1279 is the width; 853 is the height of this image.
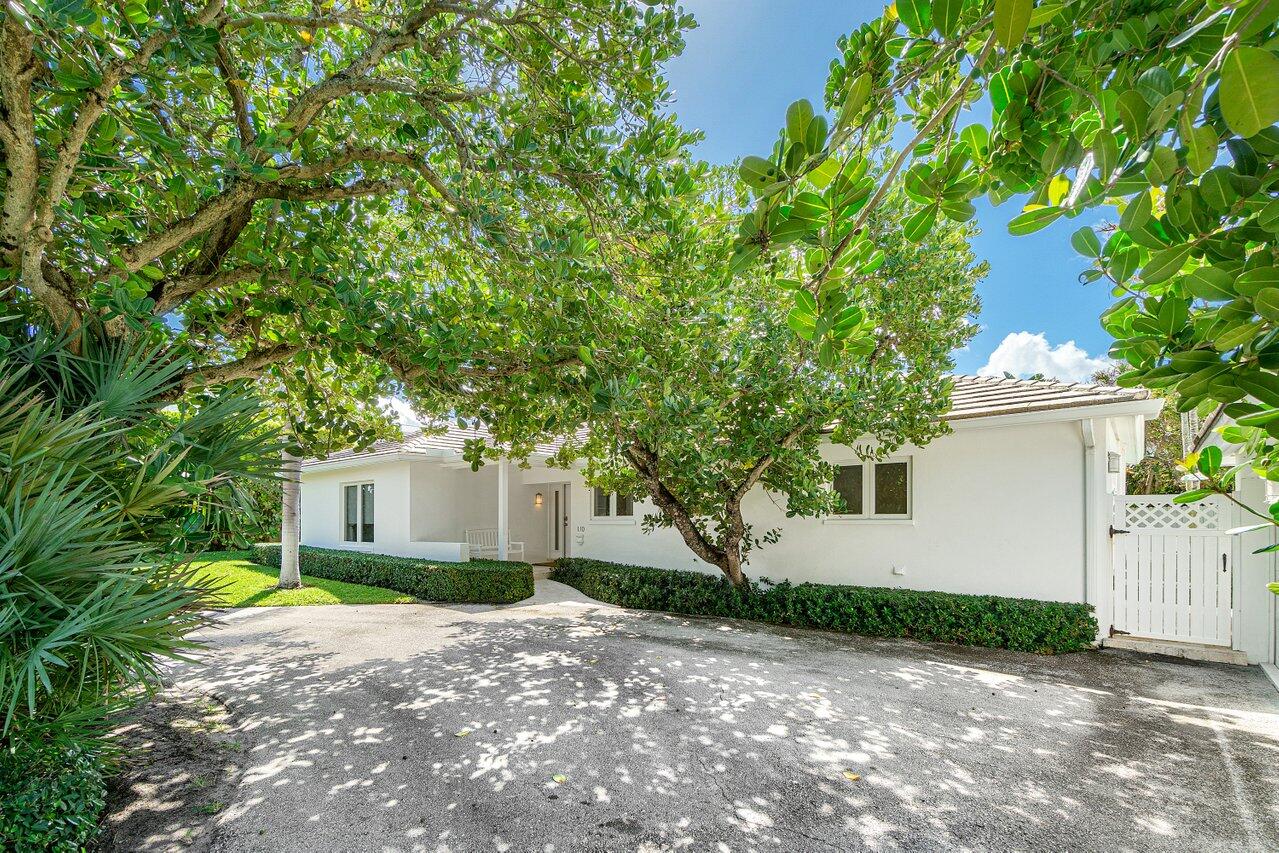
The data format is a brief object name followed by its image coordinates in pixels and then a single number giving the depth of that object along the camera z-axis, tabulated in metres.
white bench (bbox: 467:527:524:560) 16.00
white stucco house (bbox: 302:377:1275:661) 7.41
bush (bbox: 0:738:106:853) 2.91
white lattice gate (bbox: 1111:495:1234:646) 7.27
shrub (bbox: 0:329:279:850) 2.40
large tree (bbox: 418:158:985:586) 4.17
